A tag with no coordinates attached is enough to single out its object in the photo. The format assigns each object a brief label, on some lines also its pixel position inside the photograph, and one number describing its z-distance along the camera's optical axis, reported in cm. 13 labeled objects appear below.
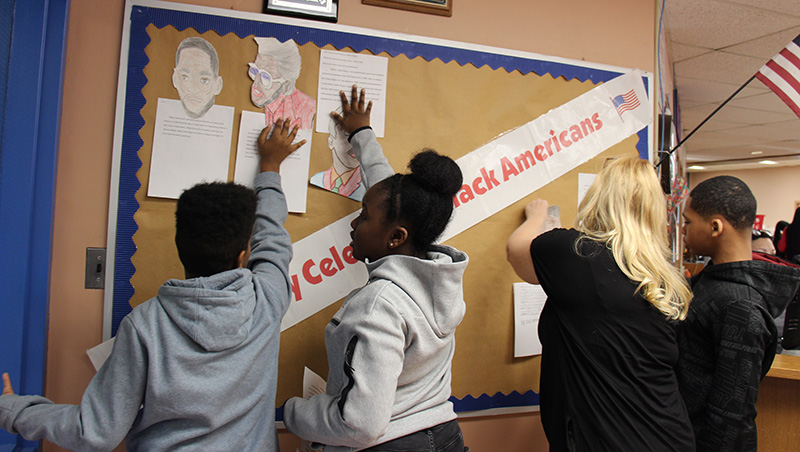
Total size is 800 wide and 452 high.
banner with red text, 132
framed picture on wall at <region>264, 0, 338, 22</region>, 131
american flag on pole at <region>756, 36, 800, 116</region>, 149
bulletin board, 122
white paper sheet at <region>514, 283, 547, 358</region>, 150
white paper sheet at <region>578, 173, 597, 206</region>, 158
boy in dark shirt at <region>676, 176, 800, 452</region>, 102
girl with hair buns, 83
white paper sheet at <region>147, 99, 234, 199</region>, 122
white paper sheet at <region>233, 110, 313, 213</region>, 127
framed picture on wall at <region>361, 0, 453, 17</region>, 140
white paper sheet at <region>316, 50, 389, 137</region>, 134
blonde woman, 97
